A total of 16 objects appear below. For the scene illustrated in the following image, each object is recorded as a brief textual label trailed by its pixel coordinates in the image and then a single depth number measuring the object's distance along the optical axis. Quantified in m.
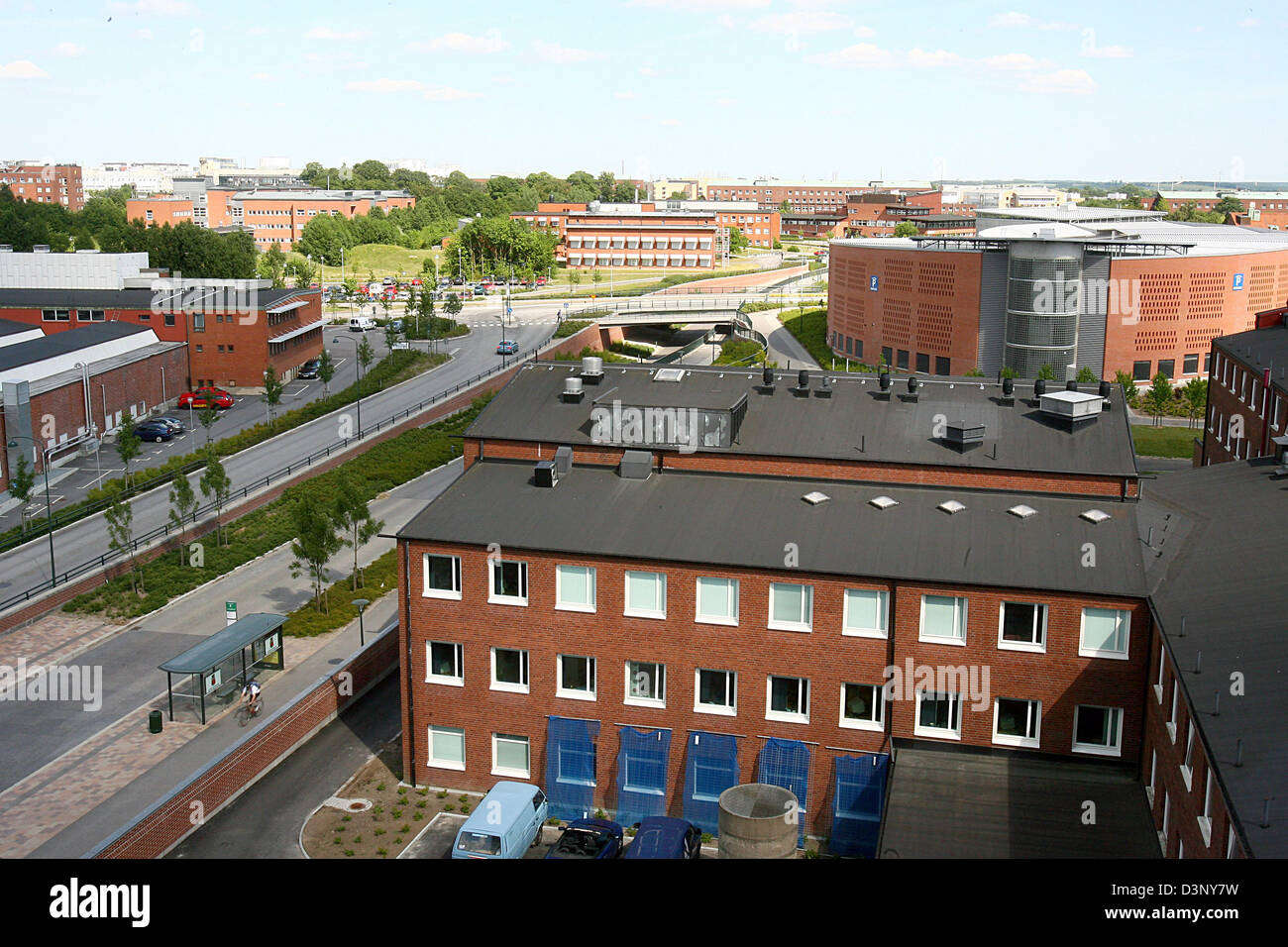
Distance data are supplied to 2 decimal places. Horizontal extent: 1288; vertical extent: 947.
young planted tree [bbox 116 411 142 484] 56.94
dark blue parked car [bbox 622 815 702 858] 25.14
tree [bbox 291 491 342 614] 42.53
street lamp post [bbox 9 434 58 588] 45.51
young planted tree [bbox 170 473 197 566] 49.00
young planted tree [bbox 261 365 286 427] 71.88
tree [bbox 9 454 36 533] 50.66
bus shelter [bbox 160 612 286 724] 35.72
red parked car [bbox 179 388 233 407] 78.75
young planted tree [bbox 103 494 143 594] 46.62
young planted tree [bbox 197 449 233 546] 51.12
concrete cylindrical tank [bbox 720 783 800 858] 24.80
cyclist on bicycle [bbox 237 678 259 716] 36.00
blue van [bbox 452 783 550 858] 26.00
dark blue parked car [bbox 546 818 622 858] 26.03
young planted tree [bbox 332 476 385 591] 44.59
